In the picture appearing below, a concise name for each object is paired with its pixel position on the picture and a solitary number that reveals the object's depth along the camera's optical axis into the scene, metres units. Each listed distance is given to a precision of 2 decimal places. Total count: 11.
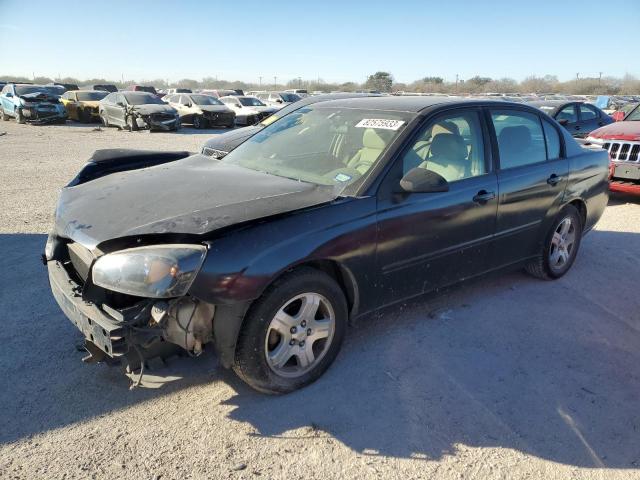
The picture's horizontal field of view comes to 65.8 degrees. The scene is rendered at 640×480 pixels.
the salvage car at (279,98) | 27.42
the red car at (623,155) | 7.92
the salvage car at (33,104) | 21.61
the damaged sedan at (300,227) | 2.52
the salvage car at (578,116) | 12.62
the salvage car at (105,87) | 40.48
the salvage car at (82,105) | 23.44
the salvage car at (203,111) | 21.55
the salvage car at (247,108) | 23.22
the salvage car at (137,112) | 19.42
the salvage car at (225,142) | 7.68
